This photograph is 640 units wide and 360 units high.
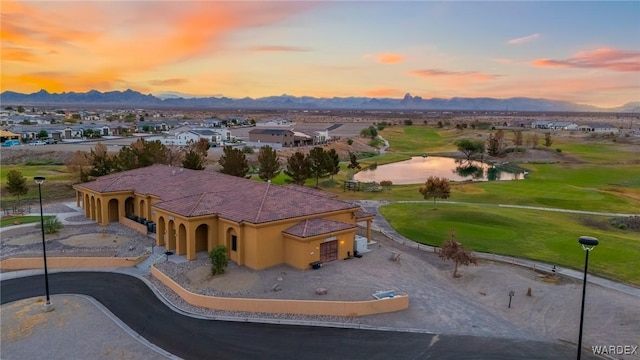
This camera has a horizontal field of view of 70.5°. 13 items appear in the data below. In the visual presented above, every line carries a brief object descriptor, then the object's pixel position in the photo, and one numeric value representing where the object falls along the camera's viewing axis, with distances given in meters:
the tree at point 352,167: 66.88
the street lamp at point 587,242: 14.38
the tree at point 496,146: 103.31
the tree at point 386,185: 59.74
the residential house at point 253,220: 26.80
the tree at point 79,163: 57.29
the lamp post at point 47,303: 21.95
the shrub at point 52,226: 34.47
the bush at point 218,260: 25.14
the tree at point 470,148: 101.91
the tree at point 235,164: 50.88
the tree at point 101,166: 49.88
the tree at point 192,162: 51.73
